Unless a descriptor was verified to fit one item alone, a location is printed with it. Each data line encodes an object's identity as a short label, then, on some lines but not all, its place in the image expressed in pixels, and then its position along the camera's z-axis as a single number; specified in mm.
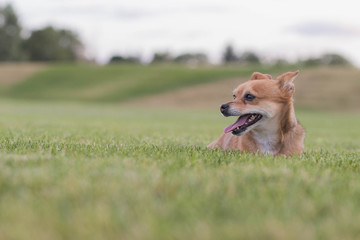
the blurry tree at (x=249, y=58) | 120562
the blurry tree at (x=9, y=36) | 98562
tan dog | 5590
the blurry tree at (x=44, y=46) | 107938
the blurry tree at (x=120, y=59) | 118125
